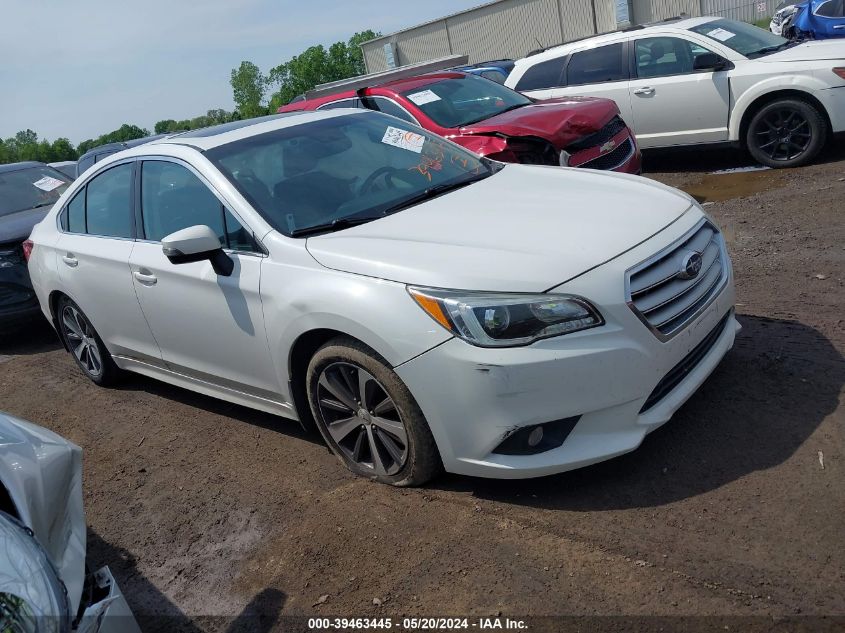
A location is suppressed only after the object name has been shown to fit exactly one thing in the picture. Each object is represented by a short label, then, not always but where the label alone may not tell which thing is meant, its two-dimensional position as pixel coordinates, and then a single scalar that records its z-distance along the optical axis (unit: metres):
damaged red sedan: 7.36
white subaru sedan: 3.10
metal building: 36.56
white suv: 8.08
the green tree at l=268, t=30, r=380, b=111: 89.12
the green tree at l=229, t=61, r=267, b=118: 107.25
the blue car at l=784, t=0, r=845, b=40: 13.86
